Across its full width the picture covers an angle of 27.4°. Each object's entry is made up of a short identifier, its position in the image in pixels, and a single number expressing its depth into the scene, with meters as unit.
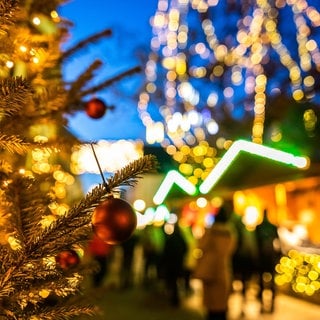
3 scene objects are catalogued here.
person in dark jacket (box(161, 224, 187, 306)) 14.03
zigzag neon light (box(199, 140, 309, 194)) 4.23
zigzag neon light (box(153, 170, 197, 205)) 4.99
